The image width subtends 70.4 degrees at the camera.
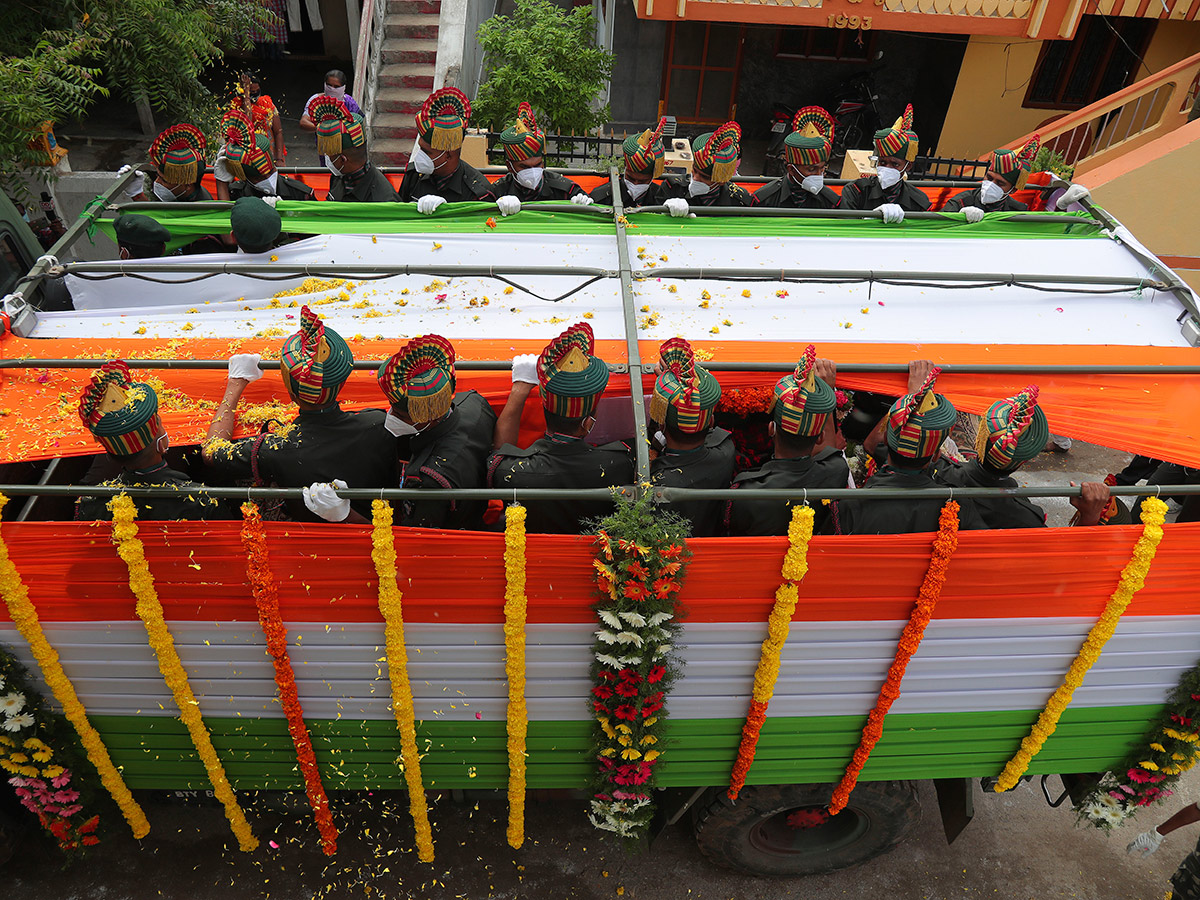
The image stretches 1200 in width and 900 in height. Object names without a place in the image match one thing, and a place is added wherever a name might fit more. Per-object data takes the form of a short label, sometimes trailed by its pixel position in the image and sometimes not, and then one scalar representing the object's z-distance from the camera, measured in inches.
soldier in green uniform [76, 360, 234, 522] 135.3
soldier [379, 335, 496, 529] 147.8
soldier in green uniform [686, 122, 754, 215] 243.3
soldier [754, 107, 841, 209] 259.4
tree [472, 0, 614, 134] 364.2
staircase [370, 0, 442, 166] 442.0
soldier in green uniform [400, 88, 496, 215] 248.1
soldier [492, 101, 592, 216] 251.3
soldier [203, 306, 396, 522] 146.2
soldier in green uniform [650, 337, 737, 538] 147.7
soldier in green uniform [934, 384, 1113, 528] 145.3
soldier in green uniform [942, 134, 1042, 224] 255.9
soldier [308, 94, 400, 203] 246.4
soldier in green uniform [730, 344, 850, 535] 151.6
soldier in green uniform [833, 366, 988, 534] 149.0
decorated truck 136.6
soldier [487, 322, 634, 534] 146.3
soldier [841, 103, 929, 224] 263.9
